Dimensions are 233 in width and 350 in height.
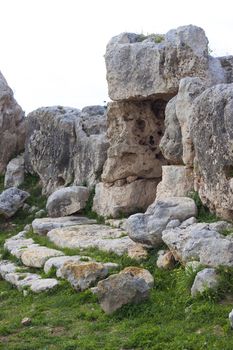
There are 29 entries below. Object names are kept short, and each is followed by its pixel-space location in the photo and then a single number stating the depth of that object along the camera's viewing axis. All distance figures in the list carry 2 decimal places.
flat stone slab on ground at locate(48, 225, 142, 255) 14.55
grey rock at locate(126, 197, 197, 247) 13.24
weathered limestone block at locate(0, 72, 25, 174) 26.50
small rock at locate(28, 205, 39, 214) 21.97
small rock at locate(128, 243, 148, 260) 13.26
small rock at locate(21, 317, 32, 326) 10.55
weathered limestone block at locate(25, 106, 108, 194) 21.50
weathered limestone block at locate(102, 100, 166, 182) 19.55
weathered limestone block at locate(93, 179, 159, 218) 19.12
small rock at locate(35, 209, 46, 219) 21.39
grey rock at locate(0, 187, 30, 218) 21.41
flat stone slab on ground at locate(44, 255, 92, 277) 13.71
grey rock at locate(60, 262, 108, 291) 11.90
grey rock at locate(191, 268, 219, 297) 10.30
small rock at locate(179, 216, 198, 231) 13.02
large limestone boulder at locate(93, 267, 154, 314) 10.38
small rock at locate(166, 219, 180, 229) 13.01
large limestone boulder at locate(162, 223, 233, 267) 10.91
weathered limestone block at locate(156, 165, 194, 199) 15.71
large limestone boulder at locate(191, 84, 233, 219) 12.99
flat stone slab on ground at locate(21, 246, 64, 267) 14.62
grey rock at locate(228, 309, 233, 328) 8.87
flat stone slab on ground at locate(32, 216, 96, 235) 18.59
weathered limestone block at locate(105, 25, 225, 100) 16.84
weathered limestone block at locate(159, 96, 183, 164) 16.27
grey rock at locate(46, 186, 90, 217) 20.19
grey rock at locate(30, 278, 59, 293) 12.48
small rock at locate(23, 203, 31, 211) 22.29
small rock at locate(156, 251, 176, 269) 12.36
